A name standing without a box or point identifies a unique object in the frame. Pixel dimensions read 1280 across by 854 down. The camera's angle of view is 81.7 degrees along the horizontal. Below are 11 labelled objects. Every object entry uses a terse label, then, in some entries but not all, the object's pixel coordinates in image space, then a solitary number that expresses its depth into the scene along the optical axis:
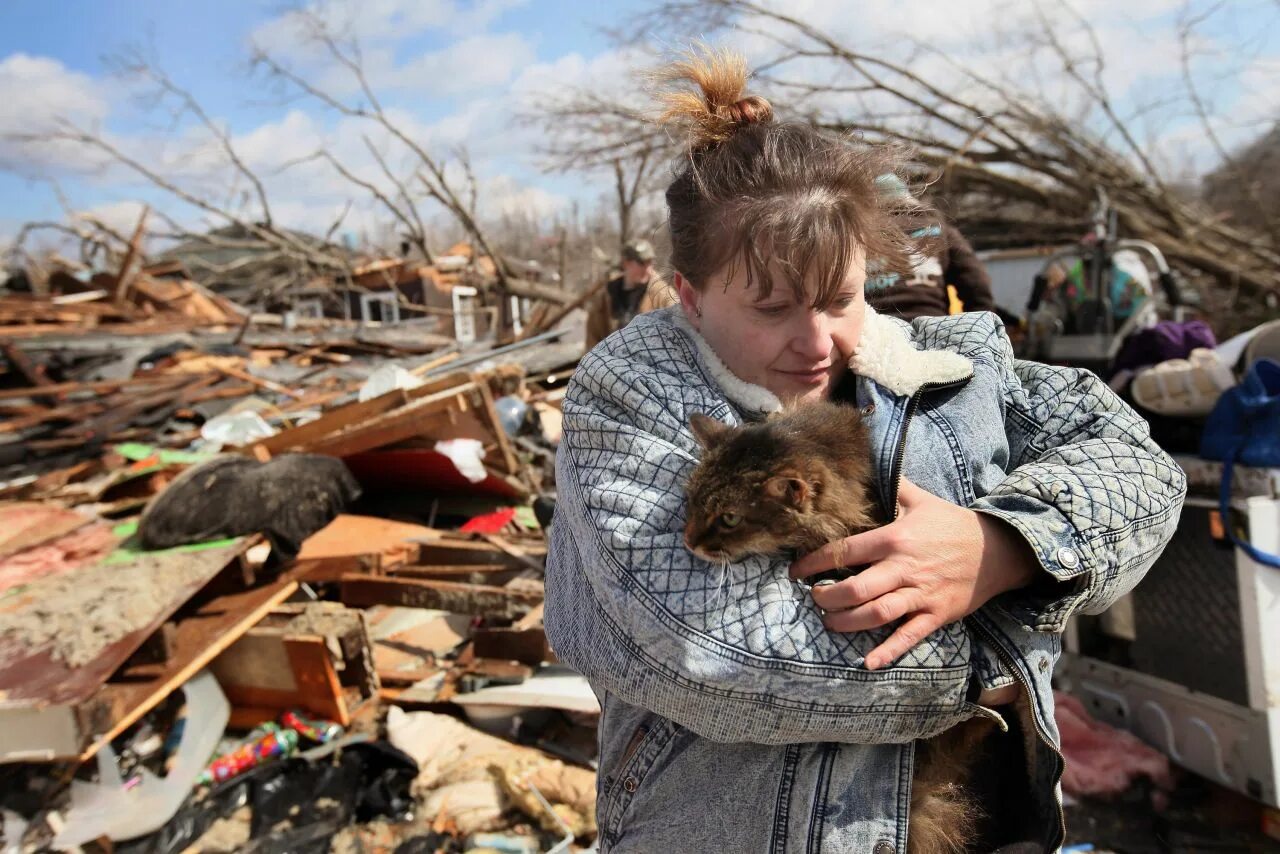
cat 1.41
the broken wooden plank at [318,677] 4.17
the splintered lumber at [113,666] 3.02
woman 1.17
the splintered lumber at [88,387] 8.97
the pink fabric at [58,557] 4.44
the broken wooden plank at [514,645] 4.36
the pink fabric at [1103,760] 3.84
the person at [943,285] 3.24
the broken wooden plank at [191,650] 3.29
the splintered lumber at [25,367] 9.54
